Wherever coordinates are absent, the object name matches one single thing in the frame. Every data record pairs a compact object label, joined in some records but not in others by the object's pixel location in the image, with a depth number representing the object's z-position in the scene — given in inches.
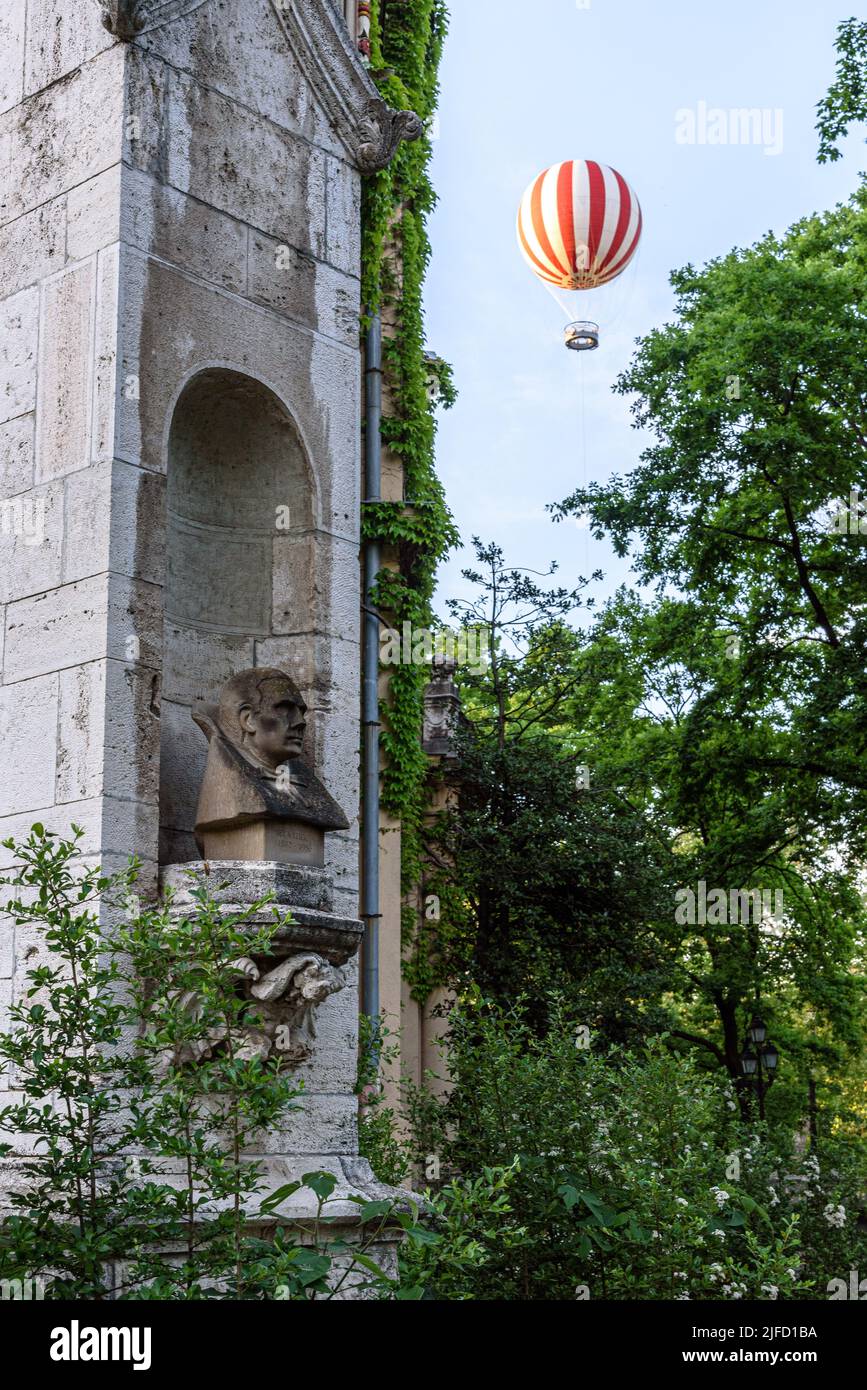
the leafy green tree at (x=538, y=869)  657.0
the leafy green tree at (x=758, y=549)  767.7
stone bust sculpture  229.0
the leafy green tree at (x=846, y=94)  733.3
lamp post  835.6
